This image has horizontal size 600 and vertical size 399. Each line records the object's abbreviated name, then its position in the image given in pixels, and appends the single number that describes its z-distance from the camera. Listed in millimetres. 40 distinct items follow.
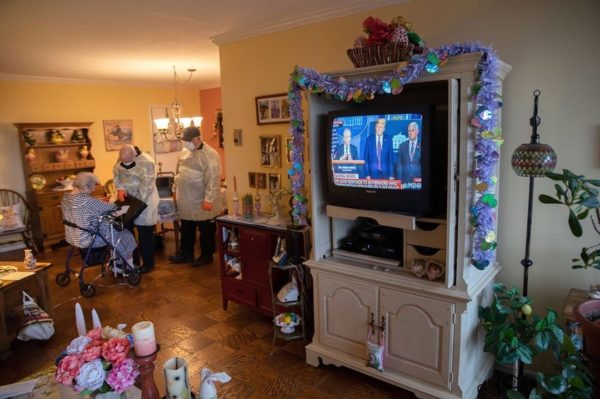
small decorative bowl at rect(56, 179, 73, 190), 5918
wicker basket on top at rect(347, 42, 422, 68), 2076
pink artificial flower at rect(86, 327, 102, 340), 1540
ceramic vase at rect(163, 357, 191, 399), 1473
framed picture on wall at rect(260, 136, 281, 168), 3436
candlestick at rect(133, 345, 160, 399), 1449
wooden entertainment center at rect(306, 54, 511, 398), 1975
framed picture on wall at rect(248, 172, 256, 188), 3676
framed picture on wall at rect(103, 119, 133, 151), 6586
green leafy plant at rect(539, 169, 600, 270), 1840
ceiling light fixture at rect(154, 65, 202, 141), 4932
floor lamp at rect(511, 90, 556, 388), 1896
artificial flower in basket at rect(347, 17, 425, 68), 2074
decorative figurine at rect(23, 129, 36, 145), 5592
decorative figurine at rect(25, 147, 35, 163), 5609
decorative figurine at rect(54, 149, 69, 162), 5961
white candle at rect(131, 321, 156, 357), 1438
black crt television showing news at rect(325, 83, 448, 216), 2045
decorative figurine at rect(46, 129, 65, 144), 5859
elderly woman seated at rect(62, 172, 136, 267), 3879
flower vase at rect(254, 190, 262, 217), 3564
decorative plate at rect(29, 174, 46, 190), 5691
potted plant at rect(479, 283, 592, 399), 1702
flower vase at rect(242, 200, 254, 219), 3443
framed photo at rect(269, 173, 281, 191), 3484
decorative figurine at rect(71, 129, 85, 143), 6082
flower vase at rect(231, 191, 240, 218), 3566
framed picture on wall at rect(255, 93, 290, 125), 3311
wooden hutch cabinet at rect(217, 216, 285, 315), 3144
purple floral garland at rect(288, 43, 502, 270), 1844
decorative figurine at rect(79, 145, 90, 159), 6164
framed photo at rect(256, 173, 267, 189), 3596
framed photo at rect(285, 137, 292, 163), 3357
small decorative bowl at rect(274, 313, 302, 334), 2906
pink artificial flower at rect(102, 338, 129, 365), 1420
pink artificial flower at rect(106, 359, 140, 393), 1398
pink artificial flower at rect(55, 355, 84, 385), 1391
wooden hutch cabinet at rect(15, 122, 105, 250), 5648
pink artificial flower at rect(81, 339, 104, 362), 1416
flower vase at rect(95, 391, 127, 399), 1454
